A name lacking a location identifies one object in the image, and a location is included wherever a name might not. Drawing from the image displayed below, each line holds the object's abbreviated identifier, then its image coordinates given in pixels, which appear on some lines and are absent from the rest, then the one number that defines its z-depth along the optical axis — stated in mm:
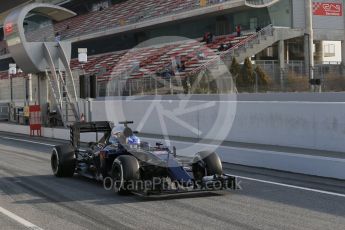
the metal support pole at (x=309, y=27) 34531
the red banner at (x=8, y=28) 29600
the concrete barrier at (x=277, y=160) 11344
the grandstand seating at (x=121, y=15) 43750
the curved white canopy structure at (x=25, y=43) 28188
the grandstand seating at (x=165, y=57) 31648
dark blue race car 8938
